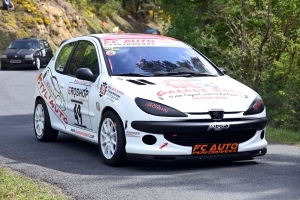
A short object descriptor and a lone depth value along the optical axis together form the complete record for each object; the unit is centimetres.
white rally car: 1614
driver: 1823
